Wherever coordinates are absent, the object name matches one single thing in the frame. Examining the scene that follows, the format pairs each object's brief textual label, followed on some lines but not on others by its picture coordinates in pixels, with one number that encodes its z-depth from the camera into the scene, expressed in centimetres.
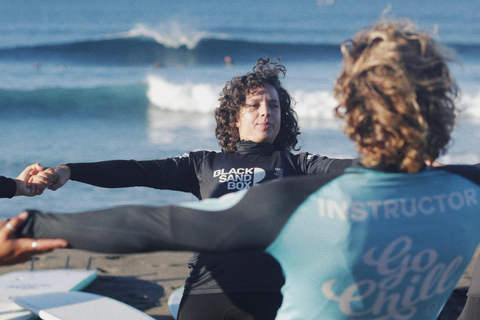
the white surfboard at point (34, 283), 416
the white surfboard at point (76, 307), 381
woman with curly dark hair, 247
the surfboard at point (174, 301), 390
